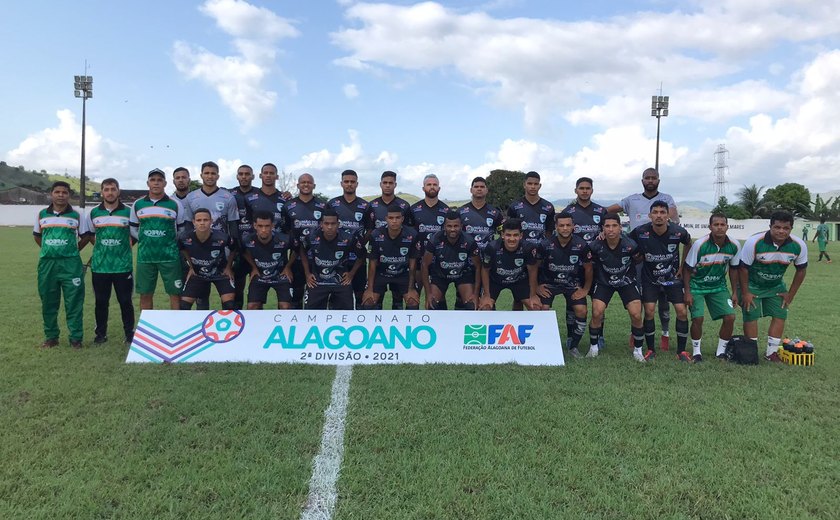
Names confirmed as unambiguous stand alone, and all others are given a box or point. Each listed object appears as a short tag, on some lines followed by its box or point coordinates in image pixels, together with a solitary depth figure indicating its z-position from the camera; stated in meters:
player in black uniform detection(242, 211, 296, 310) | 6.38
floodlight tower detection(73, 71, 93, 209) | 45.78
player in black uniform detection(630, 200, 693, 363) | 6.00
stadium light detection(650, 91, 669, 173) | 43.38
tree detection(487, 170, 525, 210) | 61.73
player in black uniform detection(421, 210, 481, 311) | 6.46
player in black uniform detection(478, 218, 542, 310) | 6.22
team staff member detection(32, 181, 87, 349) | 6.09
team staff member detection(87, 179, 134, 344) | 6.24
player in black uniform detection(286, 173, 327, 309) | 6.83
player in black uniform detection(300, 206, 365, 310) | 6.43
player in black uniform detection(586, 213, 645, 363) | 5.96
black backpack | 5.79
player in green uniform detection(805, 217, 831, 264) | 20.27
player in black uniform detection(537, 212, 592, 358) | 6.17
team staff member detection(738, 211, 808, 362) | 5.99
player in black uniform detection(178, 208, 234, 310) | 6.28
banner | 5.53
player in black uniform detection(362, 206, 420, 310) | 6.56
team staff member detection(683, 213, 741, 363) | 6.01
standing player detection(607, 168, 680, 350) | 6.52
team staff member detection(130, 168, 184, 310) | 6.31
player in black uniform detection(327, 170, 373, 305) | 6.88
